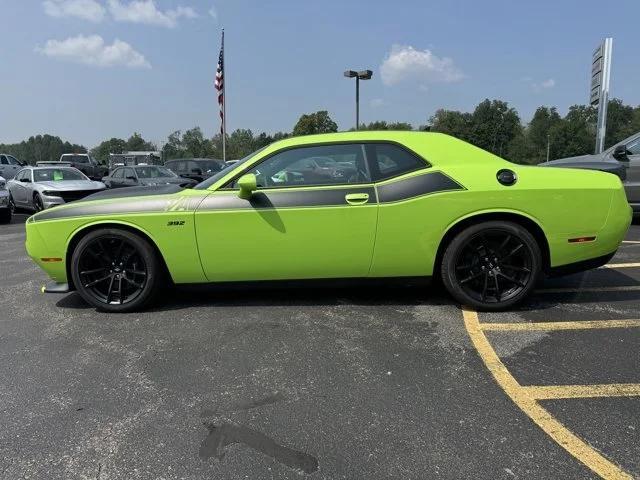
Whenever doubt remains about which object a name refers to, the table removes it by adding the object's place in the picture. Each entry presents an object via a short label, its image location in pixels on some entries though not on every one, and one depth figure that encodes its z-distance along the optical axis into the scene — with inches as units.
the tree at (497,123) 3740.2
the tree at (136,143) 4150.1
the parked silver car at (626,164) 334.6
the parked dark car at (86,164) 1207.6
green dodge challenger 157.5
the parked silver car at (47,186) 502.9
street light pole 939.3
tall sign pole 570.6
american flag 1027.9
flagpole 1032.9
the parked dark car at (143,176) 613.3
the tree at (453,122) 3282.5
